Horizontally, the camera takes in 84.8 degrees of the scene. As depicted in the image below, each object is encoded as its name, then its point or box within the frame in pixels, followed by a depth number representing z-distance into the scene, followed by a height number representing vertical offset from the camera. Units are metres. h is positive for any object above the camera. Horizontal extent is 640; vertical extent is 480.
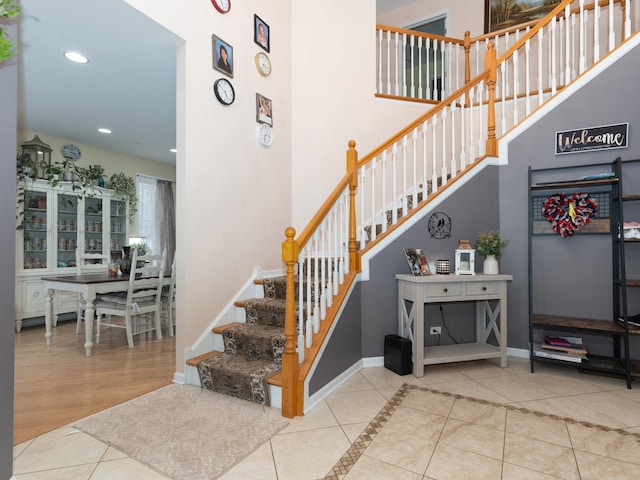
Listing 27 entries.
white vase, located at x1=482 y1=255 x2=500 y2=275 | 3.21 -0.19
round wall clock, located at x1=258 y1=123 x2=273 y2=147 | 3.79 +1.21
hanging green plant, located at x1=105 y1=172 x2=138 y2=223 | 6.10 +1.01
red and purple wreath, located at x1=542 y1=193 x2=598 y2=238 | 3.09 +0.30
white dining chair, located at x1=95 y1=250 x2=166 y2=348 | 3.80 -0.61
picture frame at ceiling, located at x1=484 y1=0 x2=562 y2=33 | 5.07 +3.43
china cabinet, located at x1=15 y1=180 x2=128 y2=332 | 4.85 +0.18
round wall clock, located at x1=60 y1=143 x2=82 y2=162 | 5.57 +1.50
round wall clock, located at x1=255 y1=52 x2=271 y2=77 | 3.74 +1.97
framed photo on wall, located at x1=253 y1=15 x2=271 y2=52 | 3.69 +2.30
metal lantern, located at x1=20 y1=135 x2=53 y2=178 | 4.93 +1.34
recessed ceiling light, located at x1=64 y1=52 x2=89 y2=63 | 3.20 +1.75
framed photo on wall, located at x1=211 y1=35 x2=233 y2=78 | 3.12 +1.73
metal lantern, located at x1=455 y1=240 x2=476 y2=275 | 3.13 -0.14
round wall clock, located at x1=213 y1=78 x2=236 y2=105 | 3.14 +1.41
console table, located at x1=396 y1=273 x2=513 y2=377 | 2.93 -0.53
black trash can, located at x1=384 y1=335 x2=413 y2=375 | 2.98 -0.96
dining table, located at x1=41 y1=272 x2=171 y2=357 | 3.53 -0.44
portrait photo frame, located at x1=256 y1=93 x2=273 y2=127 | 3.74 +1.47
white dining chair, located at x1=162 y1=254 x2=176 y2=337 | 4.34 -0.71
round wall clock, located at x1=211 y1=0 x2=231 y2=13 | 3.14 +2.19
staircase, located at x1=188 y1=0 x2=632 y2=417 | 2.48 +0.41
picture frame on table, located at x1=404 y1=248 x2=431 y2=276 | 3.07 -0.16
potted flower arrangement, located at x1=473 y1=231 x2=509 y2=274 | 3.20 -0.05
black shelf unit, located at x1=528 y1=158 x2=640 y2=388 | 2.77 +0.06
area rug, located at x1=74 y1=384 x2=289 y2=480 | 1.83 -1.13
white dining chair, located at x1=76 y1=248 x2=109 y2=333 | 4.51 -0.34
